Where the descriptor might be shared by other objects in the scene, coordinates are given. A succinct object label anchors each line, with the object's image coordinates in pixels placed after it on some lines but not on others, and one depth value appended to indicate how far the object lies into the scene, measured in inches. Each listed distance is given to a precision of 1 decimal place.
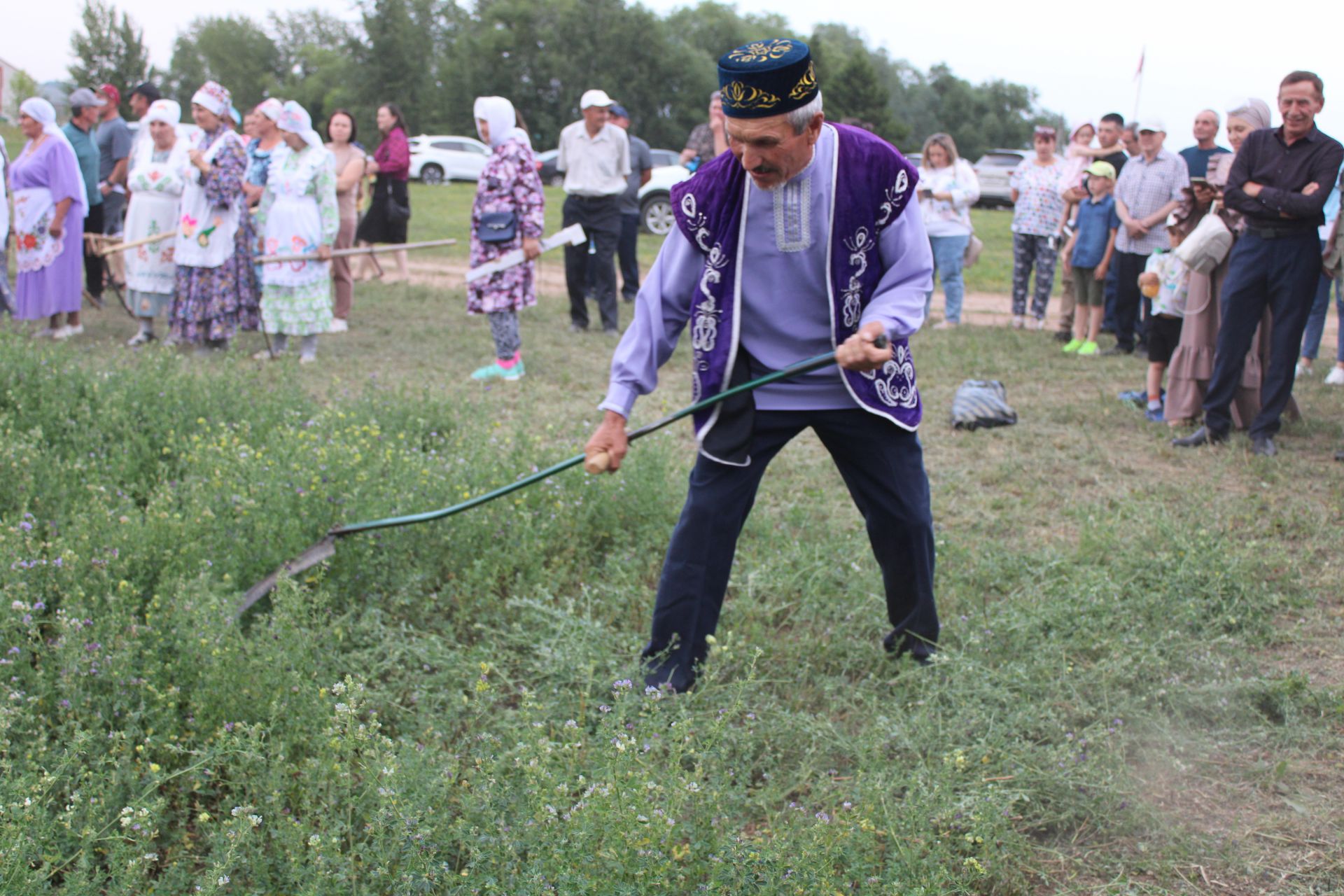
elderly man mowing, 121.6
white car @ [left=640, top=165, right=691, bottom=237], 743.1
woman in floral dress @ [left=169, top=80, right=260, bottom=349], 321.7
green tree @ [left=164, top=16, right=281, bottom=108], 3085.6
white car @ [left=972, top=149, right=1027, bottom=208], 1200.2
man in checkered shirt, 356.5
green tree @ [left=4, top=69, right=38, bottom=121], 1748.3
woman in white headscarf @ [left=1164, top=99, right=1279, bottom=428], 265.3
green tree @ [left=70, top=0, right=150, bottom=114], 2009.1
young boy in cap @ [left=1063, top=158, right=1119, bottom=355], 375.6
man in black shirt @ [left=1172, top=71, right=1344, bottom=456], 237.1
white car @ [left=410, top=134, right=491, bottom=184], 1289.4
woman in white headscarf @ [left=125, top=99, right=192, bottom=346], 339.6
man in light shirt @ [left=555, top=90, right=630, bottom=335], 388.2
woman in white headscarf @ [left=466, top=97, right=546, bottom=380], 311.6
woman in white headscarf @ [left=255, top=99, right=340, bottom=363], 325.4
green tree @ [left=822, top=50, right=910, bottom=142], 1662.2
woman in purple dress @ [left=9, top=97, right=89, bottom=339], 345.4
